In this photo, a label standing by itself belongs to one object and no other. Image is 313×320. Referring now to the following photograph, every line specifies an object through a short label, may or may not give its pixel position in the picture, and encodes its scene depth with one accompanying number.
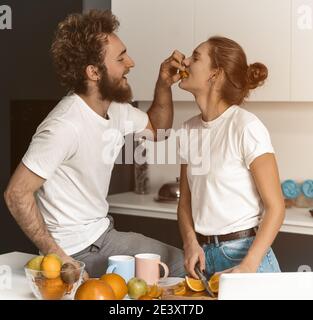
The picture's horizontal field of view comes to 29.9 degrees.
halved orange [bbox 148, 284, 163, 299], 1.40
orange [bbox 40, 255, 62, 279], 1.36
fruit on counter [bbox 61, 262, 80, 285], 1.36
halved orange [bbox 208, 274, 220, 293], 1.41
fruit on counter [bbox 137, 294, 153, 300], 1.38
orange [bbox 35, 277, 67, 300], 1.37
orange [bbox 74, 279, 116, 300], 1.25
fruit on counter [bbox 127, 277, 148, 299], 1.38
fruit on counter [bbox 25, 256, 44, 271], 1.39
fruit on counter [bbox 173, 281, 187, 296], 1.42
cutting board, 1.37
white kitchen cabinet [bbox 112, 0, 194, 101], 3.01
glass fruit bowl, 1.37
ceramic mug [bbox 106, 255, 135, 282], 1.53
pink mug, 1.55
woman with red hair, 1.81
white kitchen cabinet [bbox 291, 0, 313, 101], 2.65
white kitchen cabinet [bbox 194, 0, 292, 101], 2.72
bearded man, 1.99
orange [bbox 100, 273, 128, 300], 1.35
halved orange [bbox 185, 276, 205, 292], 1.42
